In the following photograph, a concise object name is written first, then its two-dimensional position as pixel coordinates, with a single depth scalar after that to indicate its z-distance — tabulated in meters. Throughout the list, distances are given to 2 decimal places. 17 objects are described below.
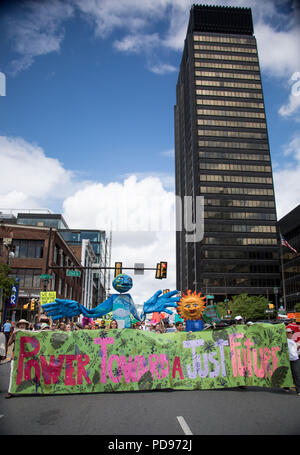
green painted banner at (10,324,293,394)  8.15
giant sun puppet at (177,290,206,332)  11.52
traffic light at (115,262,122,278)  22.25
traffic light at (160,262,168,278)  22.38
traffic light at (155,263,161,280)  22.45
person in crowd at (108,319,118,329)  11.29
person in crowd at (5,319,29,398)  8.52
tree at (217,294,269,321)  64.31
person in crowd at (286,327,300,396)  8.45
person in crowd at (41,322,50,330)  10.09
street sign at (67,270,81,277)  24.94
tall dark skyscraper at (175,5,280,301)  90.56
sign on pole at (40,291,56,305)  21.34
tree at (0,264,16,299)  25.73
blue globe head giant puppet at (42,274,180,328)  13.34
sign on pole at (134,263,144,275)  22.67
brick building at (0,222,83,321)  39.19
